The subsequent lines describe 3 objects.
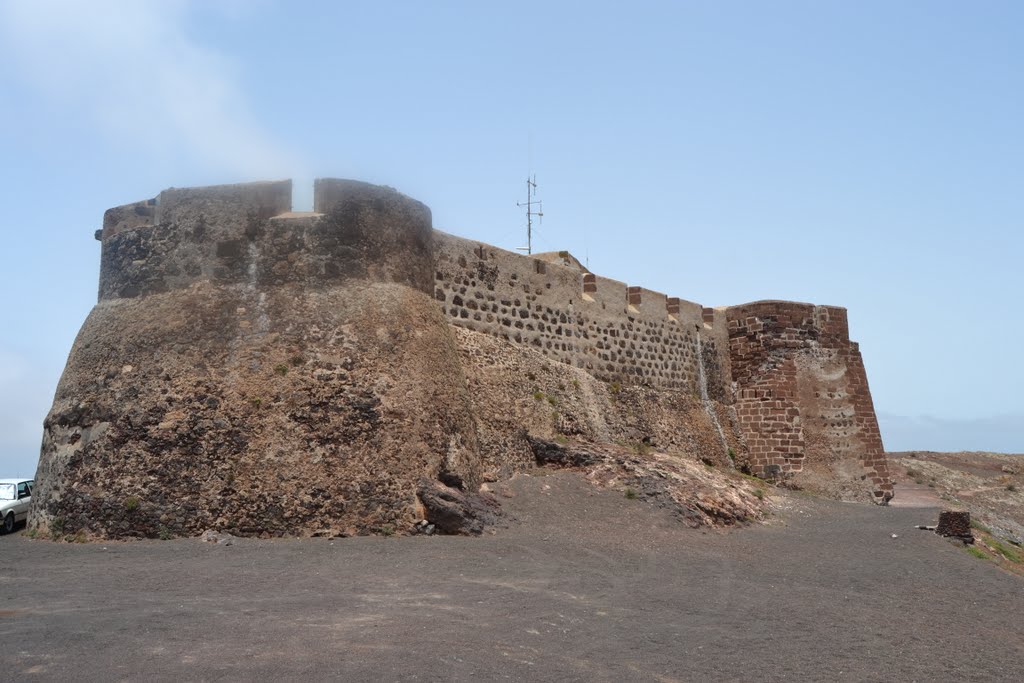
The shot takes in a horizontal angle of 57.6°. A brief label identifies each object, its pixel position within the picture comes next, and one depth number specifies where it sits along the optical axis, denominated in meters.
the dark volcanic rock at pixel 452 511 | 10.84
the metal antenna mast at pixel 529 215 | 24.87
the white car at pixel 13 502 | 13.06
